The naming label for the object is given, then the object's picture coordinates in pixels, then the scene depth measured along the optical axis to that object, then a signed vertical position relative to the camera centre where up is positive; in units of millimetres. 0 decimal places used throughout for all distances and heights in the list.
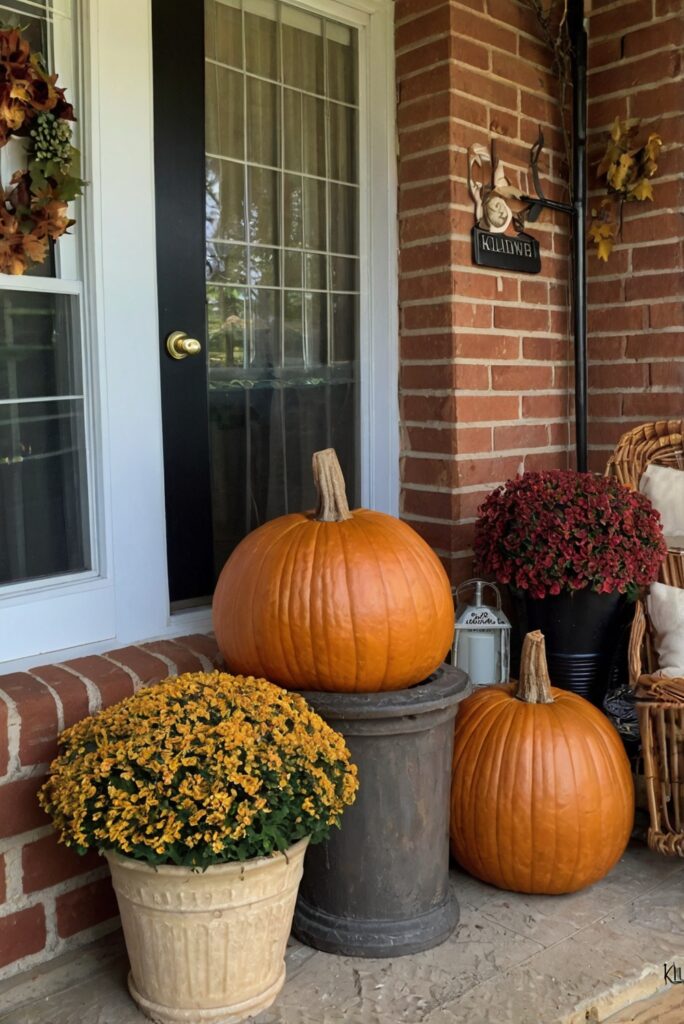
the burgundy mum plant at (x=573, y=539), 2240 -301
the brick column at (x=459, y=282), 2535 +361
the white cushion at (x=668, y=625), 2160 -496
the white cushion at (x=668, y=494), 2469 -216
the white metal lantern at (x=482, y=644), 2381 -576
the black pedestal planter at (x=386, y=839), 1795 -815
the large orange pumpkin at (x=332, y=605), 1800 -362
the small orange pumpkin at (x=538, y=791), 1961 -786
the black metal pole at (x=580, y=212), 2707 +574
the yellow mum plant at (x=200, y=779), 1502 -587
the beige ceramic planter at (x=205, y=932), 1549 -854
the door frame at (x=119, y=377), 2021 +92
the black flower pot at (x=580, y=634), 2309 -544
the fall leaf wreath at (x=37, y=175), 1851 +488
